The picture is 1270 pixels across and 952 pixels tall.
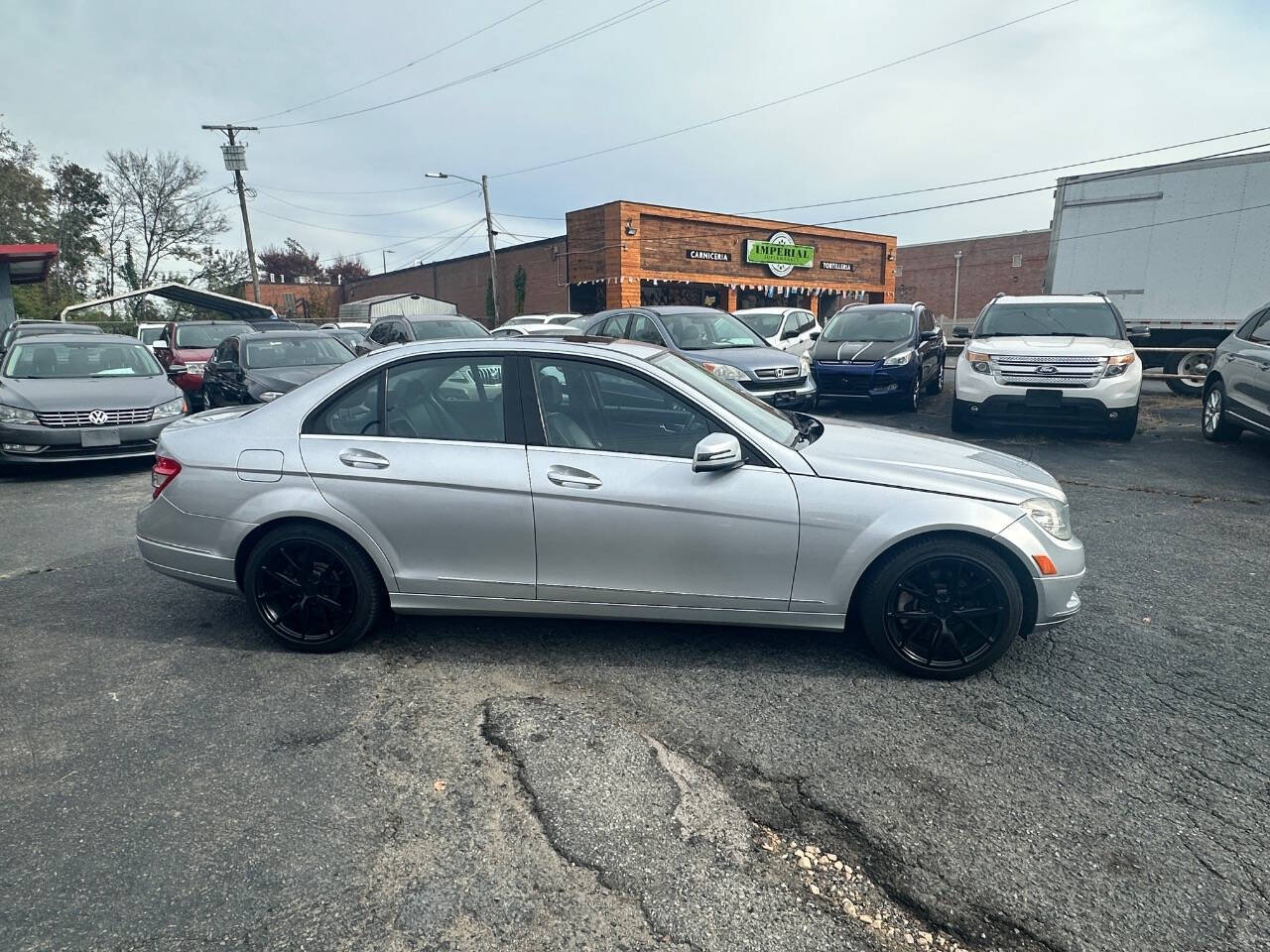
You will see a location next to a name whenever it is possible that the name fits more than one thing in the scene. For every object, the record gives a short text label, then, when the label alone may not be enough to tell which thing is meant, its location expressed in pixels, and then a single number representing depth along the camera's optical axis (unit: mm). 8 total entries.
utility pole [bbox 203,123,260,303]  32375
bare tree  44594
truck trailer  13609
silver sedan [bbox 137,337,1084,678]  3469
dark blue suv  11633
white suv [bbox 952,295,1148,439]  8758
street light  34219
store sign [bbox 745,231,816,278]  34656
